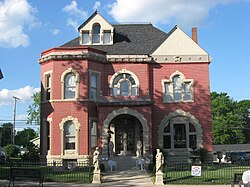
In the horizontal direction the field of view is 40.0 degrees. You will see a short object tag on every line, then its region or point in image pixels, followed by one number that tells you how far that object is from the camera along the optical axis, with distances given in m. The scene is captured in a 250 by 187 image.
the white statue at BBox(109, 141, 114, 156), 23.34
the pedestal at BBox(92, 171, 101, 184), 16.08
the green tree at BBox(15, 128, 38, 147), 116.00
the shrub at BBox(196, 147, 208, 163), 24.38
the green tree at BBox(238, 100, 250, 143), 80.00
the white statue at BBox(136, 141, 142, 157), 23.52
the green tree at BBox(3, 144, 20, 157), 45.29
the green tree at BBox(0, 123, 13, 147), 100.09
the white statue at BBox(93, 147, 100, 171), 16.28
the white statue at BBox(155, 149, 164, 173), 16.05
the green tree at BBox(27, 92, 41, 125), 62.54
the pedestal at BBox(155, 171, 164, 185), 15.84
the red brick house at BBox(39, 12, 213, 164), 23.30
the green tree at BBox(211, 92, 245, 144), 71.00
